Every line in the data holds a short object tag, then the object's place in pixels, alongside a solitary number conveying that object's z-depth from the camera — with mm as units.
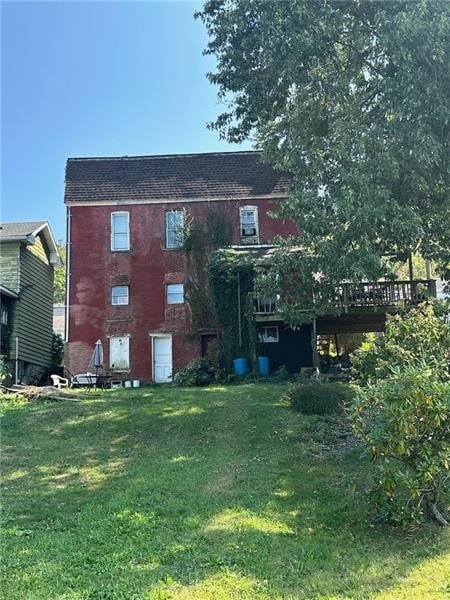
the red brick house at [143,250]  25141
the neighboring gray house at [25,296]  24109
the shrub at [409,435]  6742
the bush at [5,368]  20906
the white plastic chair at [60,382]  21180
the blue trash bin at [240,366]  21656
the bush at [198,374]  21578
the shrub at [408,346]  8281
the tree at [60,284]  51972
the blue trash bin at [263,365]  21484
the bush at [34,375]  25078
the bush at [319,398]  13336
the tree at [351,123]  12281
